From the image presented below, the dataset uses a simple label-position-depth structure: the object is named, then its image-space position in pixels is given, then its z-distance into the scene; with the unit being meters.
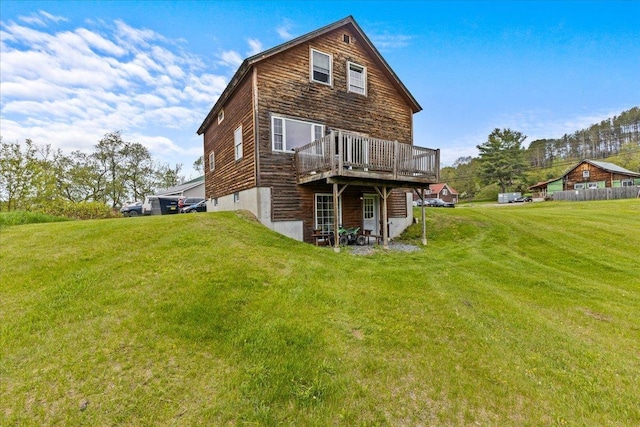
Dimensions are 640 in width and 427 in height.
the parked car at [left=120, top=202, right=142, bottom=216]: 23.97
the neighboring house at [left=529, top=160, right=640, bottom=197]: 37.78
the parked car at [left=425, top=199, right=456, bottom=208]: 41.13
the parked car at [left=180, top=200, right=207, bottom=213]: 19.67
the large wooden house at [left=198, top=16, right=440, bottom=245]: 10.49
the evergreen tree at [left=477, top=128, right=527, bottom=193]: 55.03
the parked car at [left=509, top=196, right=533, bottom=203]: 46.84
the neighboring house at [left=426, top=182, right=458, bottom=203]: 61.56
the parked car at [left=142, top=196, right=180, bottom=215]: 21.44
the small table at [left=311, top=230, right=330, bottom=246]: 11.49
